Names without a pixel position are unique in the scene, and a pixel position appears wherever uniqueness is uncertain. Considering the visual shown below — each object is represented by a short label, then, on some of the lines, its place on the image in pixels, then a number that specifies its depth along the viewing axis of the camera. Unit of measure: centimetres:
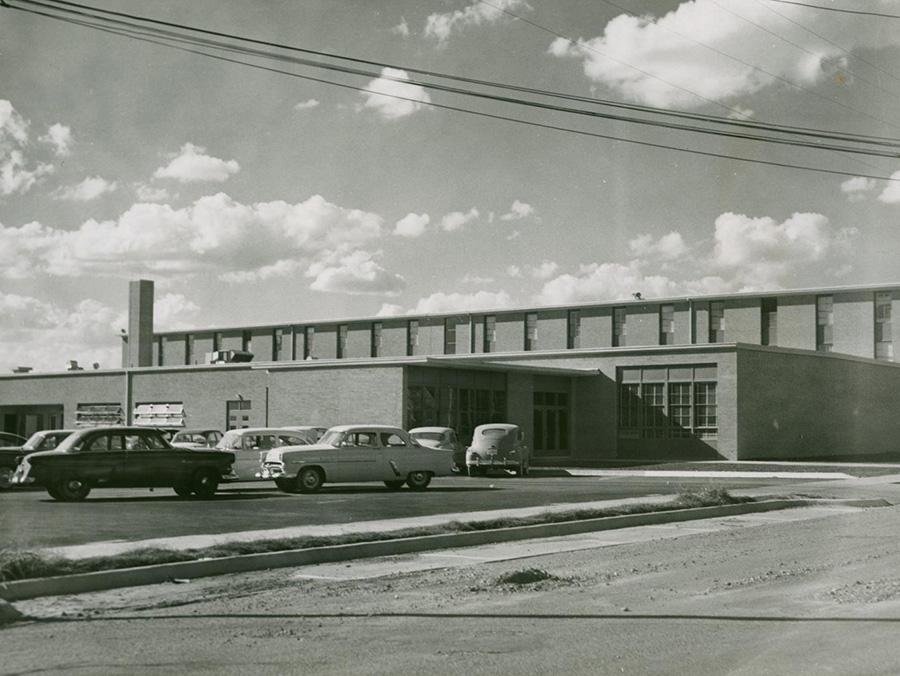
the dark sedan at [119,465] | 2255
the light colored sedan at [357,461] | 2572
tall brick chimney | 6172
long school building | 4244
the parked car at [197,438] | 3212
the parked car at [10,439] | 3039
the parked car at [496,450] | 3569
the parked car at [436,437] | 3419
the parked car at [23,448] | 2653
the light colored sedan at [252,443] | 2916
